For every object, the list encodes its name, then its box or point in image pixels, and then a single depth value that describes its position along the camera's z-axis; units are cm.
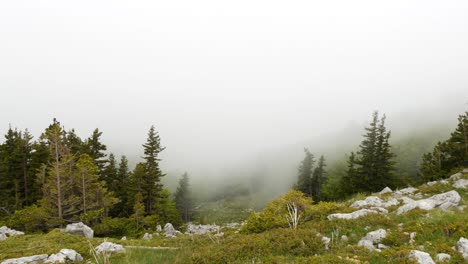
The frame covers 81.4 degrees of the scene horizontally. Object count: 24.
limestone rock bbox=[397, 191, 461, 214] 1528
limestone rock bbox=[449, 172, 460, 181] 2726
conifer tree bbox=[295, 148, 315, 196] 7270
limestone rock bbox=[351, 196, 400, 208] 1889
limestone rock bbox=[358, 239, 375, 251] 1065
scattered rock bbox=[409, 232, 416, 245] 1068
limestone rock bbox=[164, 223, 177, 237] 2805
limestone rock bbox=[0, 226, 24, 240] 2285
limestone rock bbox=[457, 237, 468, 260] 891
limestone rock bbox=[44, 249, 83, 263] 1268
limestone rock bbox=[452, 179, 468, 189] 2371
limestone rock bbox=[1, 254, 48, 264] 1280
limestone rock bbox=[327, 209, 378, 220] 1532
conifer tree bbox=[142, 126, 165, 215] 4197
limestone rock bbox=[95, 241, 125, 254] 1458
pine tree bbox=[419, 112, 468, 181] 3834
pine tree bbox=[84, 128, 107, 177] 4362
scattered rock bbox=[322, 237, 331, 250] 1153
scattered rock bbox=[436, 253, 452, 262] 885
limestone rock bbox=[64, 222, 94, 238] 2202
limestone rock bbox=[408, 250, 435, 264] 860
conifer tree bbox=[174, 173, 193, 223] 7931
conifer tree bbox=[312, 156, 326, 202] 7450
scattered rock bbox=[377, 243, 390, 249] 1075
